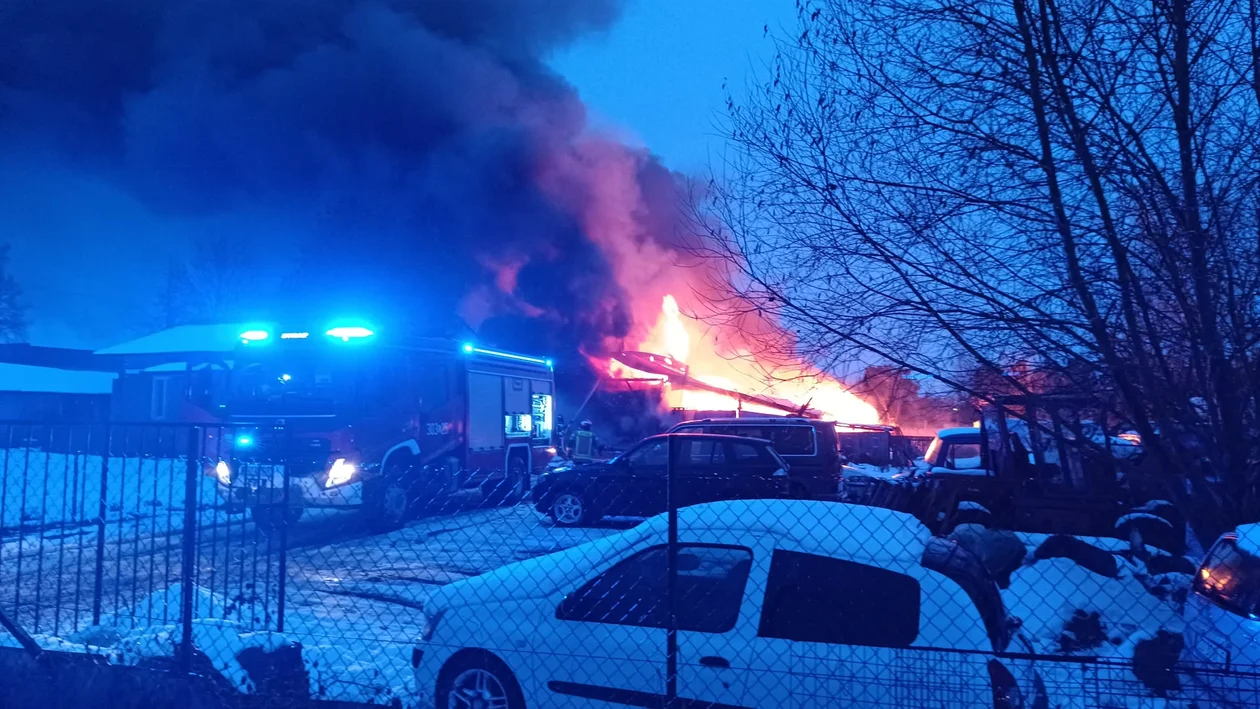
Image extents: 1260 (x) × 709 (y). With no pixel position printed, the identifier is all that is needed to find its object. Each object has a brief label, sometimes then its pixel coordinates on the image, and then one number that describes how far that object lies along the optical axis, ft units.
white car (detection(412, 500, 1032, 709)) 11.34
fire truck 37.40
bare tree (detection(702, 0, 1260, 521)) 13.34
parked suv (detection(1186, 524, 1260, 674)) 12.07
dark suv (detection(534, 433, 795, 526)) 38.09
